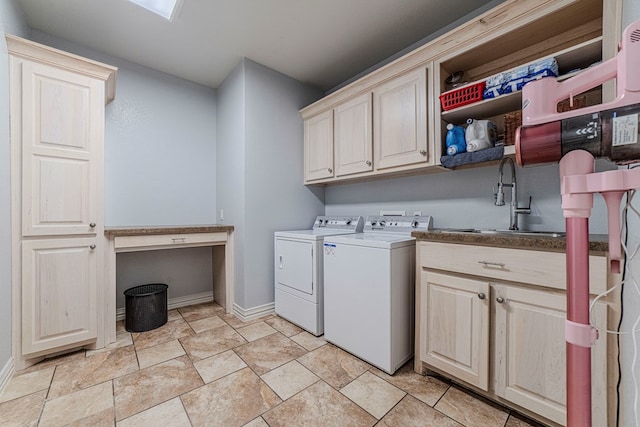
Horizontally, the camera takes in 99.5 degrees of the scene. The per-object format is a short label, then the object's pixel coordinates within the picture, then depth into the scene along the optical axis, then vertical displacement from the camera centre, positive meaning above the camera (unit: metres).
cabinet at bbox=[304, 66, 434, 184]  1.92 +0.67
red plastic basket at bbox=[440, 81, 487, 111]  1.64 +0.73
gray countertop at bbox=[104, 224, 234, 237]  2.04 -0.13
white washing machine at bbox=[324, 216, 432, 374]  1.64 -0.54
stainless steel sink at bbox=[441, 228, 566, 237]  1.51 -0.12
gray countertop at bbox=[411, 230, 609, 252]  1.10 -0.13
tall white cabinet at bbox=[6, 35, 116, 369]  1.70 +0.11
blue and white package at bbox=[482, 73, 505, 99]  1.56 +0.74
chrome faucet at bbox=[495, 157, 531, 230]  1.62 +0.08
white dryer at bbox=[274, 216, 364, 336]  2.20 -0.51
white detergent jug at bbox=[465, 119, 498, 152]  1.66 +0.49
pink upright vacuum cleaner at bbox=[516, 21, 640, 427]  0.52 +0.12
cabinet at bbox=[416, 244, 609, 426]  1.15 -0.62
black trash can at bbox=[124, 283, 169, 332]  2.26 -0.82
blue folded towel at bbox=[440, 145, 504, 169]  1.55 +0.34
